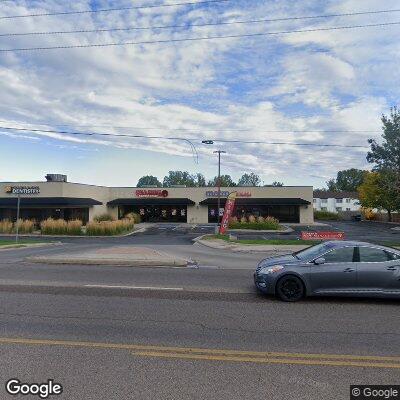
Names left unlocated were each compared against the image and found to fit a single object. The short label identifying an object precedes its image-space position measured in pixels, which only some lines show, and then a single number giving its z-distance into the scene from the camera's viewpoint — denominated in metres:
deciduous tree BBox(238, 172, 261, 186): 139.18
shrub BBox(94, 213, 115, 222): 43.95
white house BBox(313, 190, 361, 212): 101.50
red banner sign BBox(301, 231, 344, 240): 21.95
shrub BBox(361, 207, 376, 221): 70.07
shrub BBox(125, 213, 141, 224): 47.34
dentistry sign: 43.59
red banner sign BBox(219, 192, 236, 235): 30.08
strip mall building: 43.56
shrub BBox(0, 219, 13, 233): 34.56
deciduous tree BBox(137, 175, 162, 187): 144.30
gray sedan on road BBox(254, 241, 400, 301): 8.16
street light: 36.55
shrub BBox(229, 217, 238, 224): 39.27
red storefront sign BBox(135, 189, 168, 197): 50.53
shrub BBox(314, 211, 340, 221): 70.38
